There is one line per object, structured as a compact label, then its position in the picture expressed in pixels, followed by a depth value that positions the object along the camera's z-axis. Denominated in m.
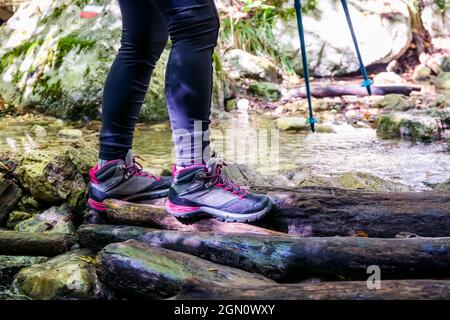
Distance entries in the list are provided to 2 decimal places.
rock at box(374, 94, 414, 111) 7.37
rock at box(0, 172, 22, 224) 2.56
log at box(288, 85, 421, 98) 8.41
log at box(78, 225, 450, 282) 1.56
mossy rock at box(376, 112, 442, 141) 5.50
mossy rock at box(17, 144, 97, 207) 2.52
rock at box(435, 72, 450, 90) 9.47
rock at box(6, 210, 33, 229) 2.53
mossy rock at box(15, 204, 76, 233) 2.39
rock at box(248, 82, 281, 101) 8.23
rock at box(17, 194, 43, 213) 2.60
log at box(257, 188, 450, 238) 1.92
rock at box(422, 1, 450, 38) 12.10
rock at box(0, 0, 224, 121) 6.08
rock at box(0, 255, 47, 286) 2.01
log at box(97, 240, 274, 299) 1.54
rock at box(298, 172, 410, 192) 3.53
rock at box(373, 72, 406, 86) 9.81
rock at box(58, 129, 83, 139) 5.04
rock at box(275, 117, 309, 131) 5.95
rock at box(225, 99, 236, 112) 7.25
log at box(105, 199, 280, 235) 1.90
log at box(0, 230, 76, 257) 2.08
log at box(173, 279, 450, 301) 1.27
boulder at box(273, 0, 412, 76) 10.48
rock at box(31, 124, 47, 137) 5.15
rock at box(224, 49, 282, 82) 9.14
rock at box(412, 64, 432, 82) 10.53
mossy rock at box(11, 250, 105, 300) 1.77
